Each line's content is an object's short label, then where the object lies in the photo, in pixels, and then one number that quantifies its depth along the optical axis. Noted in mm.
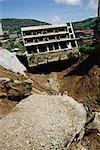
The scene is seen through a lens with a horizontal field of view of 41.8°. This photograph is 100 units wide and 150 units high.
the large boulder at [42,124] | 8099
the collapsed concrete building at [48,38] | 31211
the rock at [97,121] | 12520
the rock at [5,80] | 14407
